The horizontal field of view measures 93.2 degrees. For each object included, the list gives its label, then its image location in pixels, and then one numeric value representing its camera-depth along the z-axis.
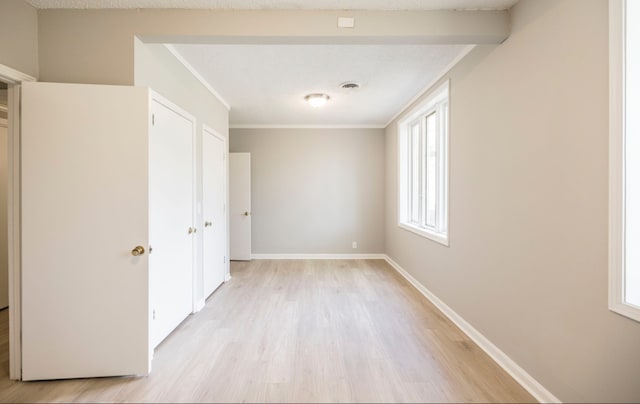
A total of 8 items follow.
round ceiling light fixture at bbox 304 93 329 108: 3.87
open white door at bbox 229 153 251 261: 5.41
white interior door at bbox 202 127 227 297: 3.45
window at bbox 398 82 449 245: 3.55
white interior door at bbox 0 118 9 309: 3.13
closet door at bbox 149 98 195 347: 2.36
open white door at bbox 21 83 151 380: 1.92
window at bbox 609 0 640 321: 1.33
